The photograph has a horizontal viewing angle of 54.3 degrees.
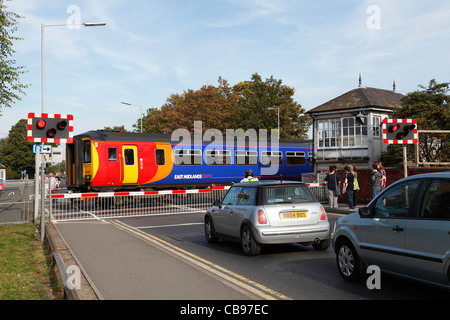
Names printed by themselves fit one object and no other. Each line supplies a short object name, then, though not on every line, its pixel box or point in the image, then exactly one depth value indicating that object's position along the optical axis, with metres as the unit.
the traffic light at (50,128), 10.38
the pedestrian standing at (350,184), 16.91
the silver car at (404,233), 4.89
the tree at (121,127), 74.62
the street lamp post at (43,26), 17.62
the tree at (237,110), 46.03
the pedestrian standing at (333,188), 17.48
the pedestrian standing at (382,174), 16.31
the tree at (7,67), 13.77
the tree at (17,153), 93.88
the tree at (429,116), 17.81
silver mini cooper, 8.35
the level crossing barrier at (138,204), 17.36
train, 20.55
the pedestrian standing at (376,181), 16.11
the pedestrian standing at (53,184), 25.59
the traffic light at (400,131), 12.34
